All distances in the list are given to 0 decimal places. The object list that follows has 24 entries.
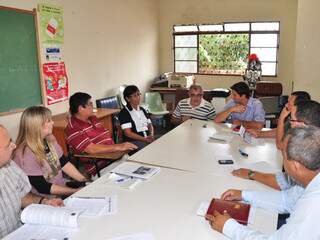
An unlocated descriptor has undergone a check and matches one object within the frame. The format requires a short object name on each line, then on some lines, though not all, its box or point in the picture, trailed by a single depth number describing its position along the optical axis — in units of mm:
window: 6863
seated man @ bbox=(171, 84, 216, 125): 3867
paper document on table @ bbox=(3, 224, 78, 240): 1429
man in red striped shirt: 2785
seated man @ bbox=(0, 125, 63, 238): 1601
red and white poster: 4152
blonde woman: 2027
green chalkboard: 3488
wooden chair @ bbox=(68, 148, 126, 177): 2752
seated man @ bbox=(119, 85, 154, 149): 3561
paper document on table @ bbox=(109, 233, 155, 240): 1411
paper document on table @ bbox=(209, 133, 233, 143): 2959
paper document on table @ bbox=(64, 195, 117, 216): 1650
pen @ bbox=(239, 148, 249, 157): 2541
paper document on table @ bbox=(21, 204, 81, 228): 1503
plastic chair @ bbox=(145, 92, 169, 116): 5906
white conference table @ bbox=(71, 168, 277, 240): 1470
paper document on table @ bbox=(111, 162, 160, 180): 2109
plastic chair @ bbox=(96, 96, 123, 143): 4730
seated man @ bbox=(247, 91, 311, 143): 2303
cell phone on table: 2365
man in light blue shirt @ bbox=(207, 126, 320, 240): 1136
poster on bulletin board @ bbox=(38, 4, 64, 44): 4000
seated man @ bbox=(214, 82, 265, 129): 3357
